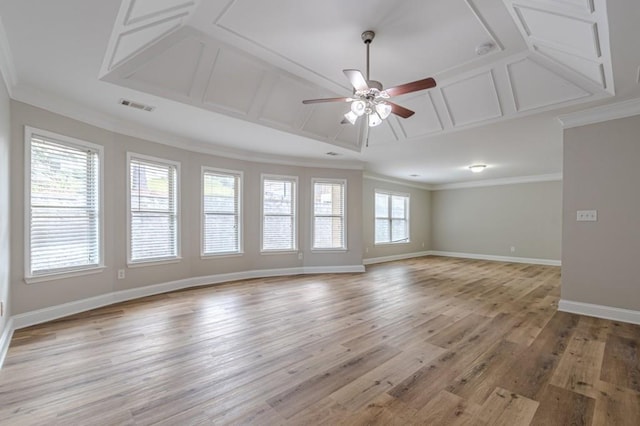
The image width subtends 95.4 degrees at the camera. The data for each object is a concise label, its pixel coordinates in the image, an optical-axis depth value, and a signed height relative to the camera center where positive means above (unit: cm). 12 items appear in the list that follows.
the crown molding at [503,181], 782 +88
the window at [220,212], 527 -3
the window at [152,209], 430 +2
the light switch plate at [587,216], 365 -6
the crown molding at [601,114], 336 +119
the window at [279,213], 601 -5
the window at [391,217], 841 -20
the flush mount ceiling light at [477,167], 672 +103
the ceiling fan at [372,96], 241 +103
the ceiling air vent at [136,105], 339 +126
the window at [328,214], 649 -8
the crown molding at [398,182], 797 +89
